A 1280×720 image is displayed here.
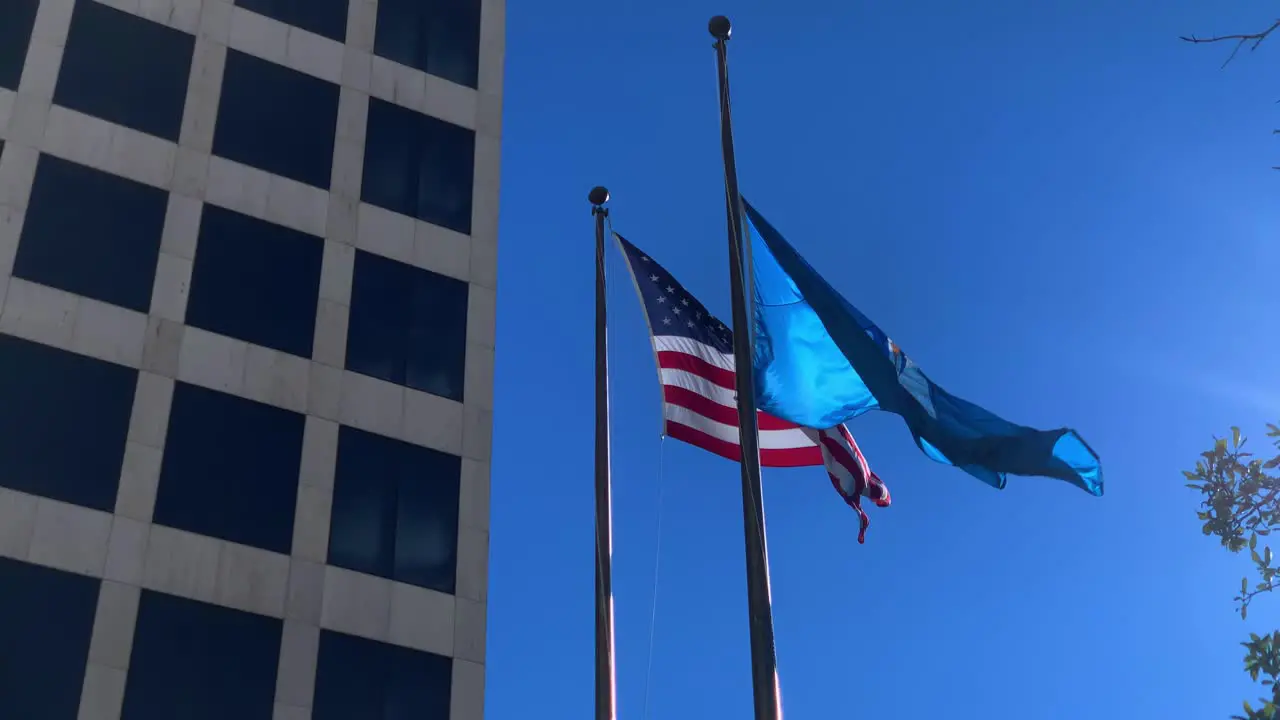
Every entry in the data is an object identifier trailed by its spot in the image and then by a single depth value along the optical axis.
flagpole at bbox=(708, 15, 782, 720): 15.95
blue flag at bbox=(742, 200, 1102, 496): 18.36
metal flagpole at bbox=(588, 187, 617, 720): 18.17
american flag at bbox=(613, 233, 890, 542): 20.25
